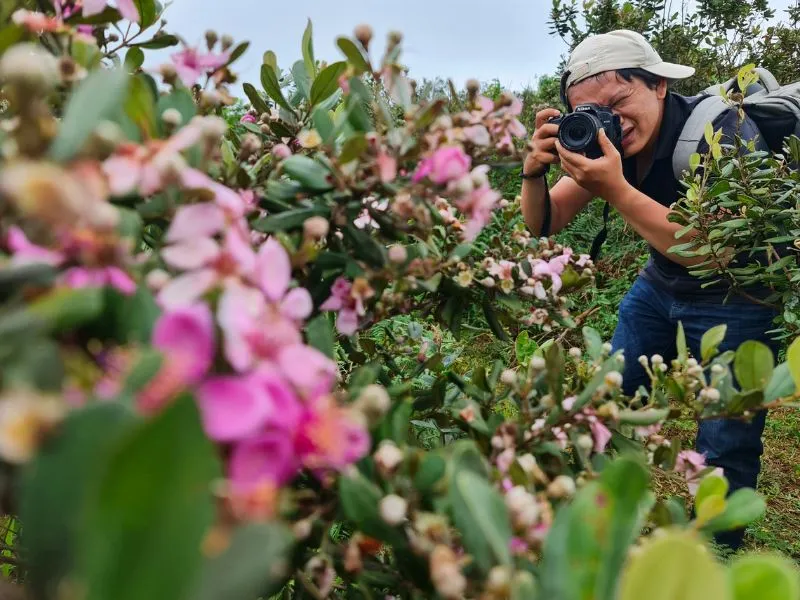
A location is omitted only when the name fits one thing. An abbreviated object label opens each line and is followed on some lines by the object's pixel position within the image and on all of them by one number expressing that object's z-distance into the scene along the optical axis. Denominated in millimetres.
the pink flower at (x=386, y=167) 480
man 1509
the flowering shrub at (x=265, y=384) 203
